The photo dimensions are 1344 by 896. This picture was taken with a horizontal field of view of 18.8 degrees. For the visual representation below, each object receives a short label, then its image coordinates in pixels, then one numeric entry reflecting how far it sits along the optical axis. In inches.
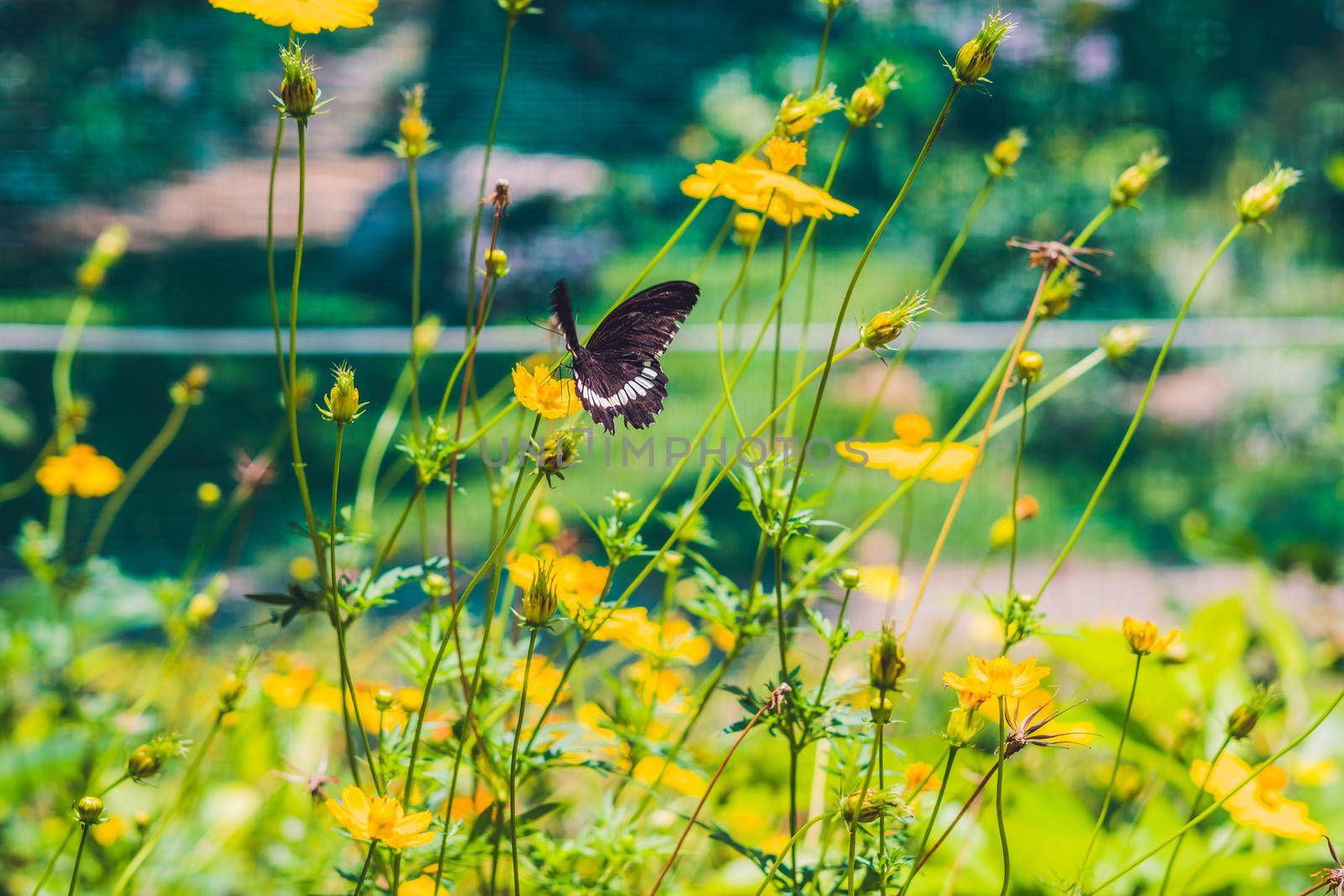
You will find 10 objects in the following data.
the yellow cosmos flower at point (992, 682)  40.1
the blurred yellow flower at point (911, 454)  44.6
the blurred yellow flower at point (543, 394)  40.6
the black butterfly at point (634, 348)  42.3
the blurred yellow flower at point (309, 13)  40.7
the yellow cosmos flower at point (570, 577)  41.6
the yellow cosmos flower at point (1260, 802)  43.4
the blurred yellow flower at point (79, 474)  50.6
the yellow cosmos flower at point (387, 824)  40.4
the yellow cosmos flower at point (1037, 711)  40.3
